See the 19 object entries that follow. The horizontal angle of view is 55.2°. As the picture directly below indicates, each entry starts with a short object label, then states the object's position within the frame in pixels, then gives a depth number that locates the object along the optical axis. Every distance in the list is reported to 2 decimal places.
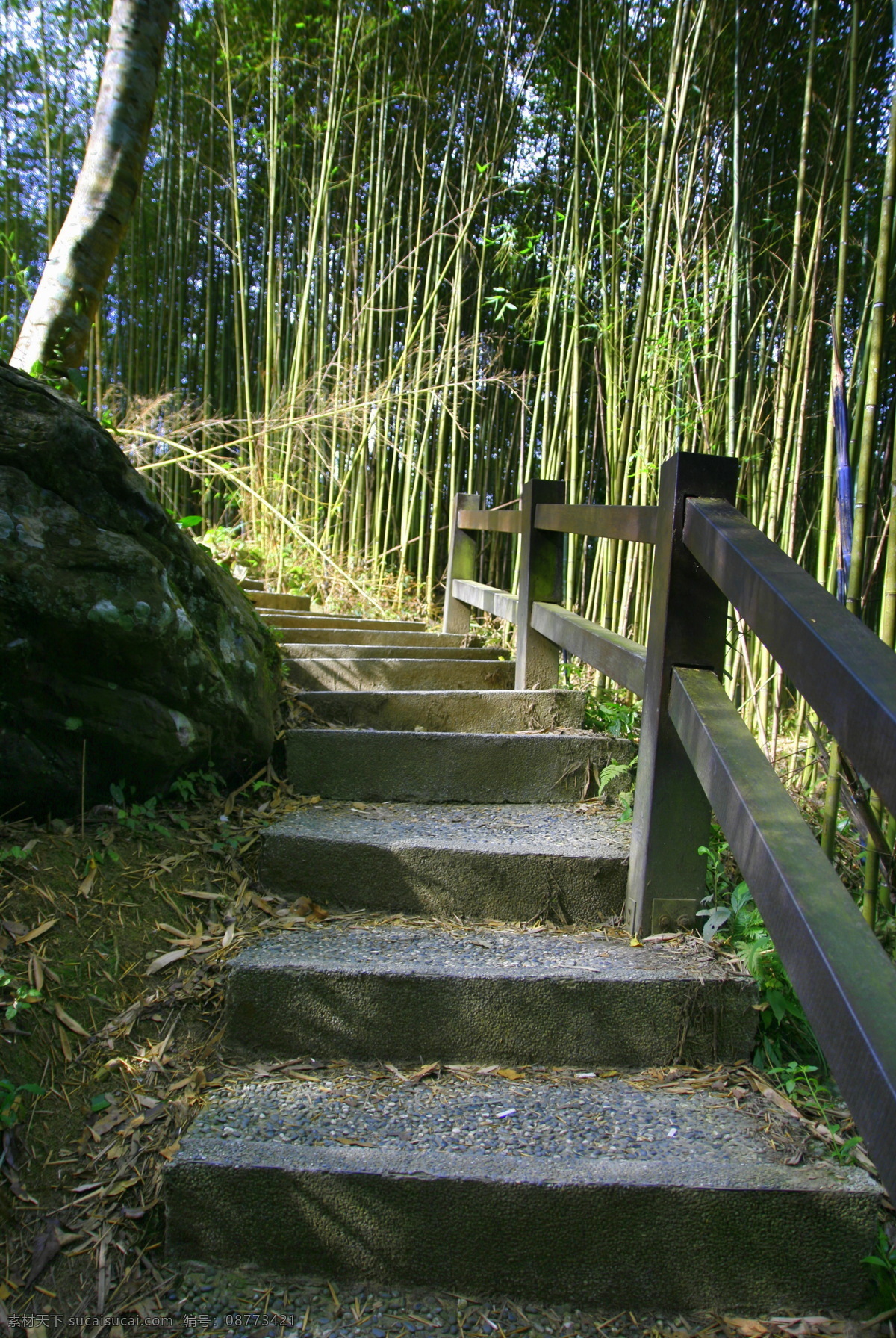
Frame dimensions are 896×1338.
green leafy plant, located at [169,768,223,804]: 1.99
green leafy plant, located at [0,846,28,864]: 1.62
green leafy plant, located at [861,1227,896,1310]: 1.23
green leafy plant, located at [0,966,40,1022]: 1.42
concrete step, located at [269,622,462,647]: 3.33
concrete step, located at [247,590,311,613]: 4.04
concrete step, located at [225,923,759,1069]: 1.55
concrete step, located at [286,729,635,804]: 2.24
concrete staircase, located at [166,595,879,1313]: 1.24
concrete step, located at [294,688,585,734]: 2.59
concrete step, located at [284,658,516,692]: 2.81
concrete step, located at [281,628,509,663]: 3.01
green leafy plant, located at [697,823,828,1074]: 1.55
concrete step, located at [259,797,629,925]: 1.87
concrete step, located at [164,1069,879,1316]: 1.23
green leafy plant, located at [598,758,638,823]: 2.16
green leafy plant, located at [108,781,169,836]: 1.84
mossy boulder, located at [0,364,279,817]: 1.69
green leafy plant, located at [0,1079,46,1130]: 1.29
